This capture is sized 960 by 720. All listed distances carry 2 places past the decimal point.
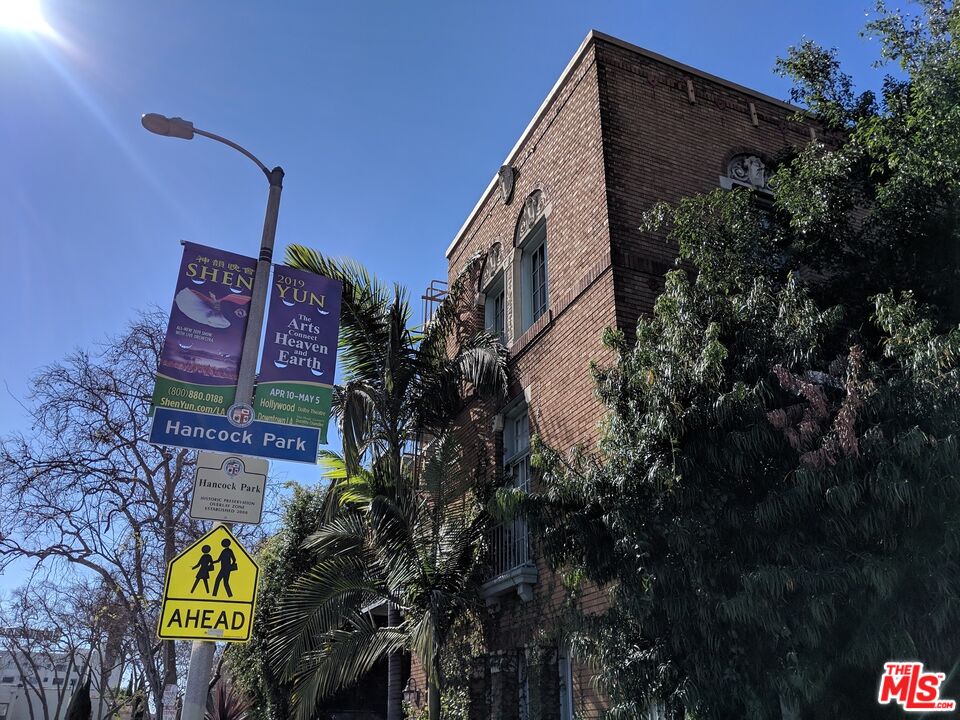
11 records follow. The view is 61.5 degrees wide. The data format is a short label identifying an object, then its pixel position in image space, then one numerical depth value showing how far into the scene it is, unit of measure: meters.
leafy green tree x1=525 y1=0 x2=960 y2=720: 6.21
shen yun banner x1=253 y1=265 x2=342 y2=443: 8.34
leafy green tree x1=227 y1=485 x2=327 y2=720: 18.70
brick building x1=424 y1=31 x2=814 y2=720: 11.42
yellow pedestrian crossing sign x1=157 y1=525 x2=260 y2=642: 6.65
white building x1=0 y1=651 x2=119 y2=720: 91.88
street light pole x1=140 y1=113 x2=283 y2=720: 6.79
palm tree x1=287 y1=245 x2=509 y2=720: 13.38
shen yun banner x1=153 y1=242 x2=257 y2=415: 7.79
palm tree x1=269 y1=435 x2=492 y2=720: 11.81
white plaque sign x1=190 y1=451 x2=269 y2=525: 7.29
